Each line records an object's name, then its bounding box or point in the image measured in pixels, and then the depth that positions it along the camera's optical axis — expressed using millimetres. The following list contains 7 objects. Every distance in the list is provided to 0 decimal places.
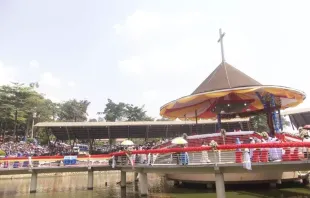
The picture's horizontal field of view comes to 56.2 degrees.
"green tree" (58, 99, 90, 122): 75688
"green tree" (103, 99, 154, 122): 79188
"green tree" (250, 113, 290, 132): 52281
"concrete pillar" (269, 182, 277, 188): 18378
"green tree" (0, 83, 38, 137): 52438
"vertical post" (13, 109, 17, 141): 52247
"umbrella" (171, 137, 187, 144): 16516
